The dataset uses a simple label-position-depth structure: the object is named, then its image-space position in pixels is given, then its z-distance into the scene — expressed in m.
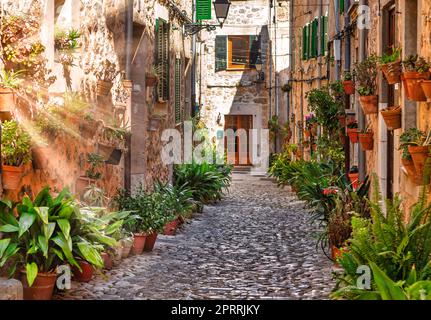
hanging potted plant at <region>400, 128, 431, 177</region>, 6.55
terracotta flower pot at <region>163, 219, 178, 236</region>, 11.11
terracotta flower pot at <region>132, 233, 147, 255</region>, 9.24
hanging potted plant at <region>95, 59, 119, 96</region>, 9.50
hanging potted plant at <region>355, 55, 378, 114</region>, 9.88
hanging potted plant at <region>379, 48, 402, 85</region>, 7.73
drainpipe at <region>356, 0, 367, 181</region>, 11.42
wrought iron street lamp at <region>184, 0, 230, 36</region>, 16.16
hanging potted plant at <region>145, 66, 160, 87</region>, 11.91
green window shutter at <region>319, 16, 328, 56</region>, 16.31
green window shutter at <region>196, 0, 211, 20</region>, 17.91
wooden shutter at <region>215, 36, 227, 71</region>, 26.55
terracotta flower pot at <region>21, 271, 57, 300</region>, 6.32
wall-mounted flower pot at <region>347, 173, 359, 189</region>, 11.46
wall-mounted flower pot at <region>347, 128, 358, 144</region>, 11.38
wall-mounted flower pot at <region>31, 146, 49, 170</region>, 7.11
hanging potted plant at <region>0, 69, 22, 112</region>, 6.23
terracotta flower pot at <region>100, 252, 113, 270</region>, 8.00
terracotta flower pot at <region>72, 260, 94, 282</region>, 7.18
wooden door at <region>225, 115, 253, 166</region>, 27.25
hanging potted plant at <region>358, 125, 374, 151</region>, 10.53
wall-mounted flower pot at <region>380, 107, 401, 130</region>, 8.16
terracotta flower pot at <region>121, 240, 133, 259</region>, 8.77
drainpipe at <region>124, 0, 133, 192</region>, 10.65
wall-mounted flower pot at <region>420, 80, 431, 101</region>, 6.47
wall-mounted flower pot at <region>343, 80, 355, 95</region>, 11.65
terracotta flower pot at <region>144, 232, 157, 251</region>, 9.48
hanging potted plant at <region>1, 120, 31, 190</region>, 6.29
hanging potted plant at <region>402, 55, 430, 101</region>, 6.75
